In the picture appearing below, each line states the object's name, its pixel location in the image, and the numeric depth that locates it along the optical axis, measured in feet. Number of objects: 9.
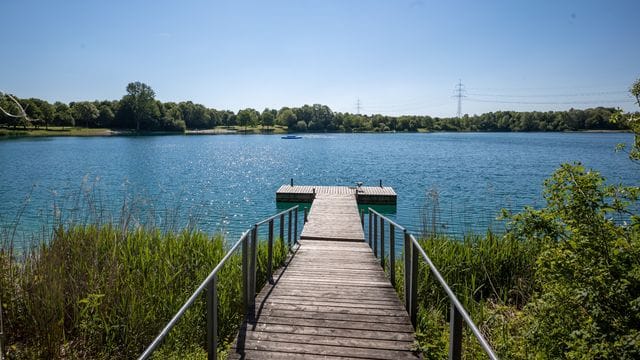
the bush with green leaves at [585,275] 9.91
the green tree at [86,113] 271.49
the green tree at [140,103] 300.20
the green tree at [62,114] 277.27
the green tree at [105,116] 305.53
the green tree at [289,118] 468.34
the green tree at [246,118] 473.67
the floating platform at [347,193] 60.34
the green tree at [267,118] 489.09
